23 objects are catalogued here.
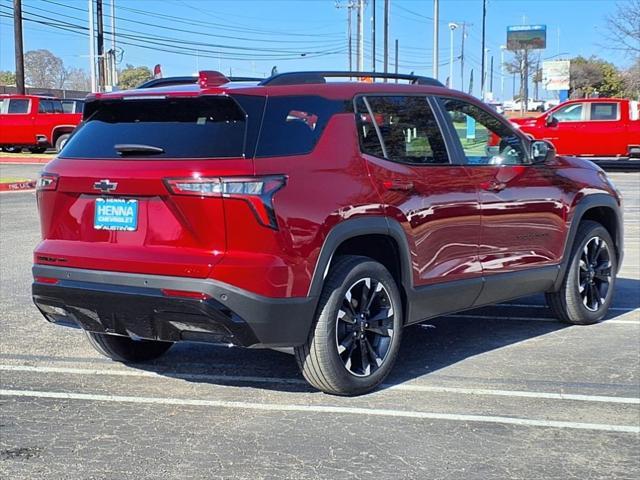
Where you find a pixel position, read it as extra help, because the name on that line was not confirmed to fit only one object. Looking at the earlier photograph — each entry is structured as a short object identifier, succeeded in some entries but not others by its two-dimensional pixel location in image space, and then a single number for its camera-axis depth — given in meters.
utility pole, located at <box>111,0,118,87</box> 43.12
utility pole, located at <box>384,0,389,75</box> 52.34
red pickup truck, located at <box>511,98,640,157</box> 24.39
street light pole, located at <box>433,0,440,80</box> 38.66
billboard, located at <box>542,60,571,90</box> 79.25
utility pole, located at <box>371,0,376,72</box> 56.19
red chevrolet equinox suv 4.29
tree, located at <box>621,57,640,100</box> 38.84
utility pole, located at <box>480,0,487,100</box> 65.50
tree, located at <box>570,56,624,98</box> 88.62
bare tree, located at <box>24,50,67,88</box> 114.76
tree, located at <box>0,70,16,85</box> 109.00
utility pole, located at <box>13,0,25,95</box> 34.59
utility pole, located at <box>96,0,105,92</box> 37.81
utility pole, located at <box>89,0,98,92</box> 37.88
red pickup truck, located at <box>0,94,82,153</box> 29.98
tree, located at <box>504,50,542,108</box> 93.21
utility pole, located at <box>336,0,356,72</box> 73.75
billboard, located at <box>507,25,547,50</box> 106.56
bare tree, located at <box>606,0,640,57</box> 34.20
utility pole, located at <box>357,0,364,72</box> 53.04
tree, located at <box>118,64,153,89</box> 110.69
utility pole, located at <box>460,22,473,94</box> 94.71
